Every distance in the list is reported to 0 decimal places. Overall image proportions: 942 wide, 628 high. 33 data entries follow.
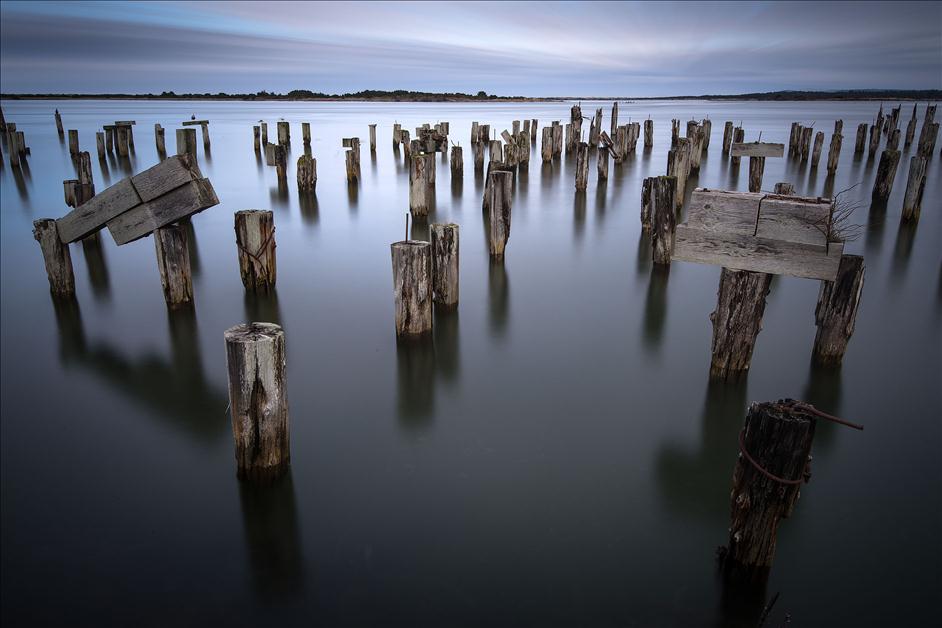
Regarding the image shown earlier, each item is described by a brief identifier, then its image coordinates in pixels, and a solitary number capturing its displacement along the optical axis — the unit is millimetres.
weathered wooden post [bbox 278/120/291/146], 21339
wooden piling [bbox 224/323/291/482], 2930
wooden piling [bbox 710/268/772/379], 3902
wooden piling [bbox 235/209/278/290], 5660
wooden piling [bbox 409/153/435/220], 9336
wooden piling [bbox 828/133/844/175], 15179
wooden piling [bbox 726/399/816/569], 2328
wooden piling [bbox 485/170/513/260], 6727
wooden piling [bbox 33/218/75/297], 5621
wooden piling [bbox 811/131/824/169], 16172
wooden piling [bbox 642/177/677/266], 6766
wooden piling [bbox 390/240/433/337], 4617
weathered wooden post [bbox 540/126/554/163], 17906
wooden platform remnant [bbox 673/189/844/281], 3713
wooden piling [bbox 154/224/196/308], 5379
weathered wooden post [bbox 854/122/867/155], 19906
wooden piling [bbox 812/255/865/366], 4074
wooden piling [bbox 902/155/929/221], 9016
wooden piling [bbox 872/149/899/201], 10778
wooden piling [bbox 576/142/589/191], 12523
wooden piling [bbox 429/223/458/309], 5156
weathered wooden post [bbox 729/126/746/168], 19561
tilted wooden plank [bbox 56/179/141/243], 5418
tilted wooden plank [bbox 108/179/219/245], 5223
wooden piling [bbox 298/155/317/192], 12750
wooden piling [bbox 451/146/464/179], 14703
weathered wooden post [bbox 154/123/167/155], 20406
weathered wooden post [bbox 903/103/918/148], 21462
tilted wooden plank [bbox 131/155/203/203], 5195
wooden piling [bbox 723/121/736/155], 18938
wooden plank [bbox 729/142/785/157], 10328
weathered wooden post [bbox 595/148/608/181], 13941
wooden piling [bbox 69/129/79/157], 17344
